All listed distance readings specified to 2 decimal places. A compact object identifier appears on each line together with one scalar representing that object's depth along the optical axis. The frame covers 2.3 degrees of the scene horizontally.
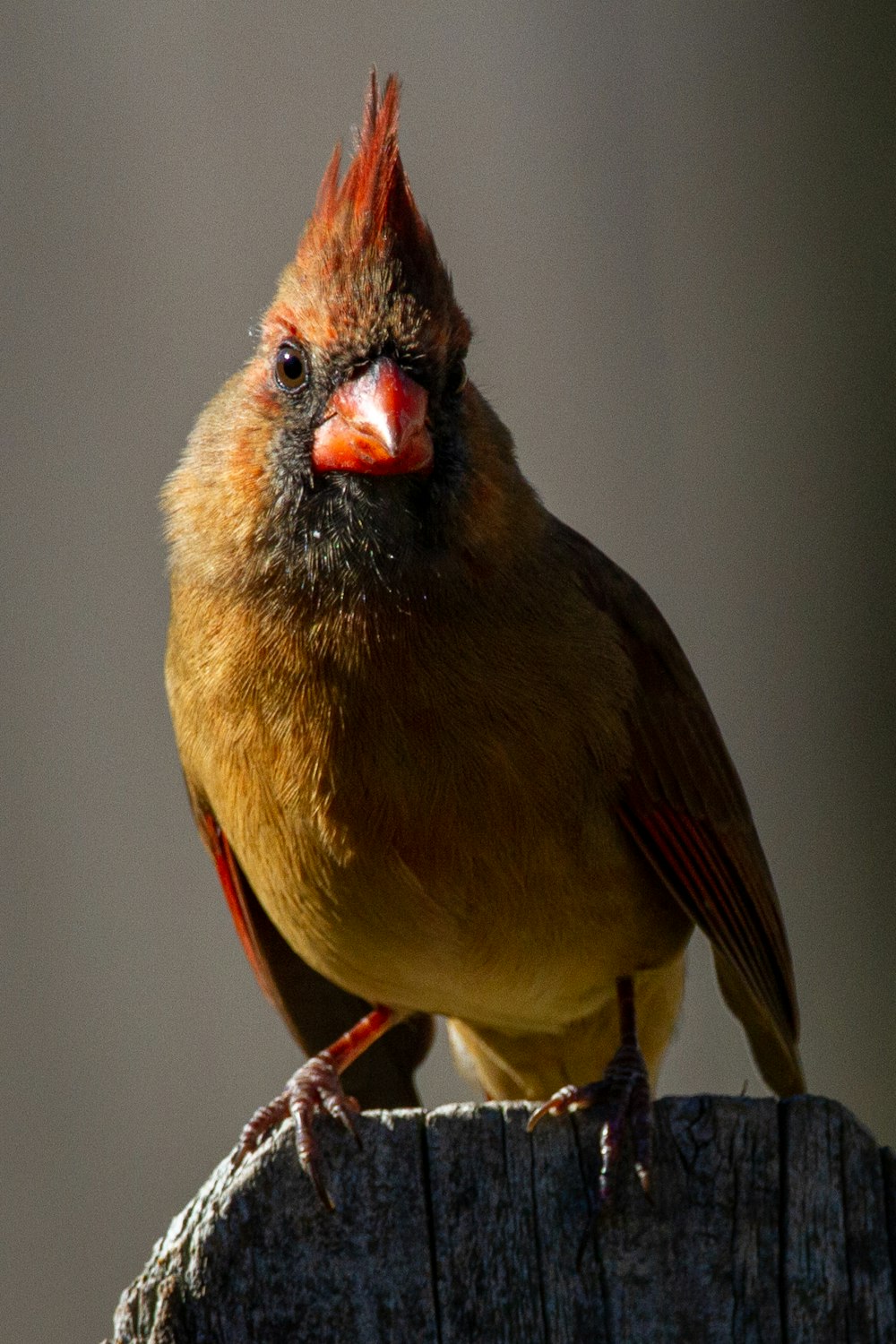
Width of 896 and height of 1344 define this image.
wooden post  2.92
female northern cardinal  2.99
